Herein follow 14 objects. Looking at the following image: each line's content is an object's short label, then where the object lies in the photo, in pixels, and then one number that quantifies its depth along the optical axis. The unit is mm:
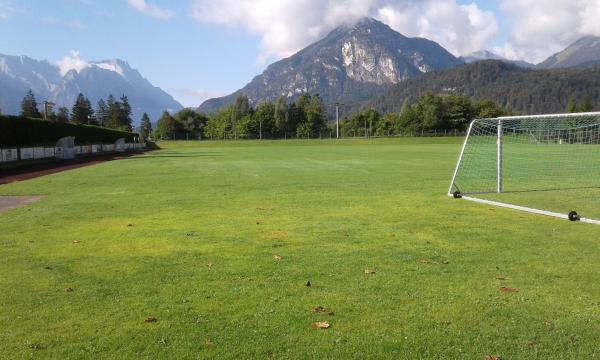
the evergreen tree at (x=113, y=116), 135250
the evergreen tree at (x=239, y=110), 133775
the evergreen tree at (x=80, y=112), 123750
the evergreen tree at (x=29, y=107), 103375
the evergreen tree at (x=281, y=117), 130125
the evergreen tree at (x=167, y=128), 135625
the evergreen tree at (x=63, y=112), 106938
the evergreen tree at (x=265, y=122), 124850
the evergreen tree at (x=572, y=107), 114850
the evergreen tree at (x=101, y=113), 143500
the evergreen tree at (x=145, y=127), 155575
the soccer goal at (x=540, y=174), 11812
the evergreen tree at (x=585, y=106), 115612
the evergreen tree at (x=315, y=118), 131000
